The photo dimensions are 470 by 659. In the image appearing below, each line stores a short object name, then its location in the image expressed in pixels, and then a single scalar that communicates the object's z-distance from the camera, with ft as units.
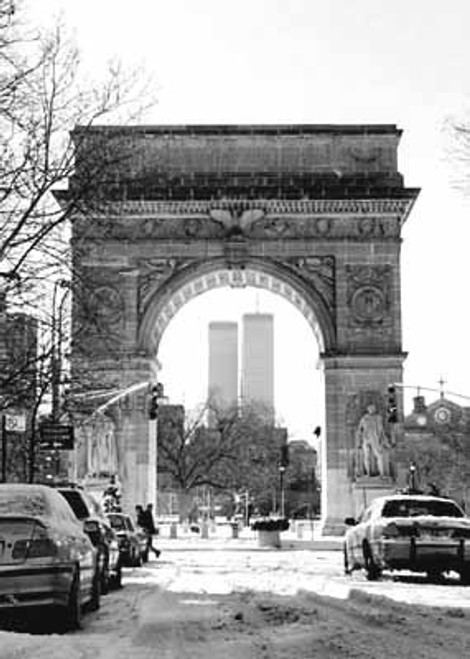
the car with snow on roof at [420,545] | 63.77
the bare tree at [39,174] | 58.65
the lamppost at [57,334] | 63.86
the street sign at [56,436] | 100.68
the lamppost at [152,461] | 155.33
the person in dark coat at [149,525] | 109.41
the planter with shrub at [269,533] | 139.33
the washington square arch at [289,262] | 153.17
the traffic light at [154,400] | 135.13
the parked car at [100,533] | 52.34
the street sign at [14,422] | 88.53
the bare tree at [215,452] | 239.87
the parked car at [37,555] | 36.73
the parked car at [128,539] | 84.17
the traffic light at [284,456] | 200.34
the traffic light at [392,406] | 139.44
